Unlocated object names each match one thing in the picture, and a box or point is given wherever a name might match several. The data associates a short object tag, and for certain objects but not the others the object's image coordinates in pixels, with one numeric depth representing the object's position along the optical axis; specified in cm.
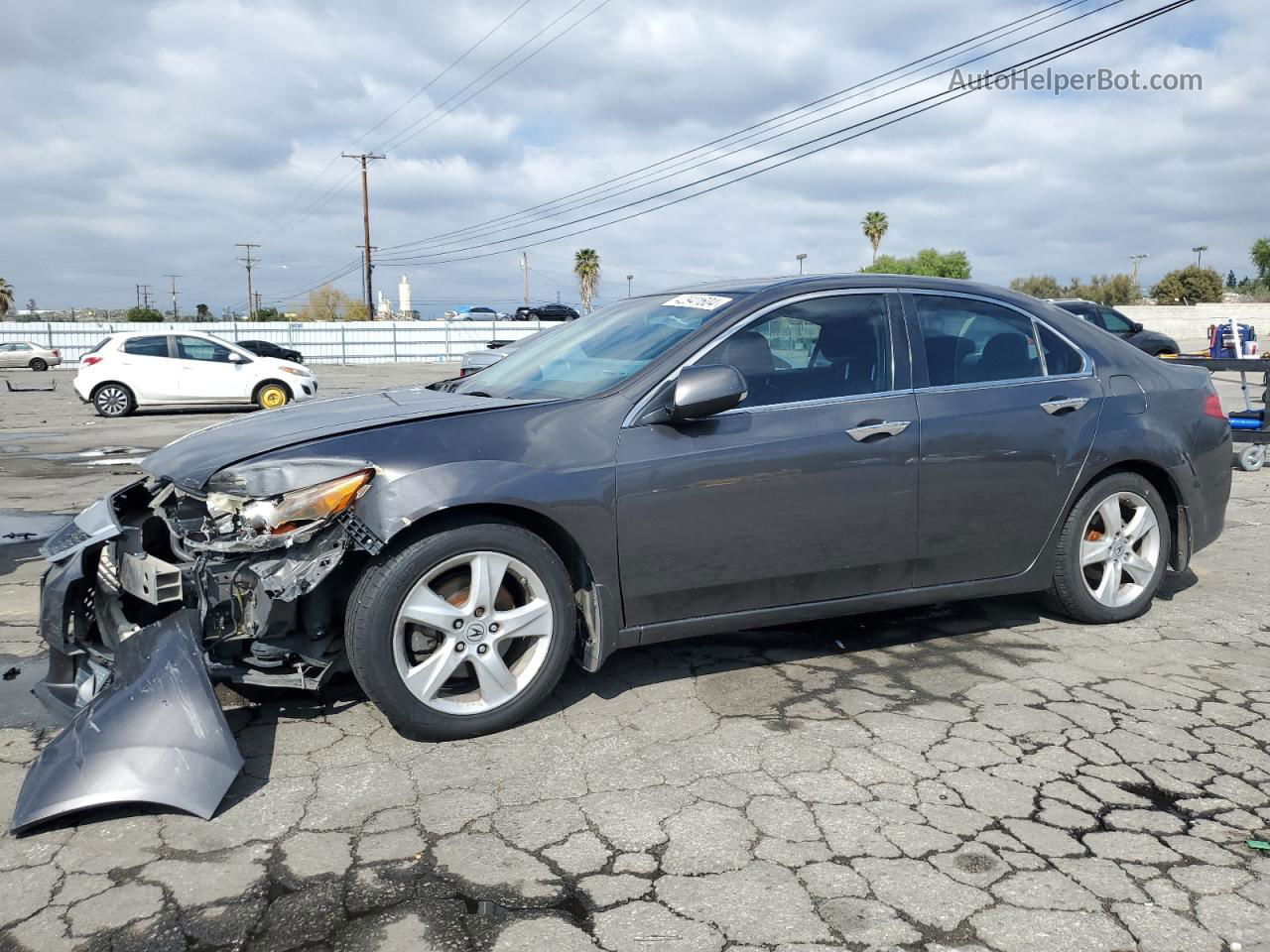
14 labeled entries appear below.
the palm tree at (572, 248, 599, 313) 8119
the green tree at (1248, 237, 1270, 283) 8475
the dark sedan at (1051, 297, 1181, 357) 2051
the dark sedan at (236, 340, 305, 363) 3753
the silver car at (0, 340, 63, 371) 4094
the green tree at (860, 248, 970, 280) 7500
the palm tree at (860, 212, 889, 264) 7244
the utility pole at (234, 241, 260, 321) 9290
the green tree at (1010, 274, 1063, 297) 7181
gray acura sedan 347
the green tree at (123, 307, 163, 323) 8090
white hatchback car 1797
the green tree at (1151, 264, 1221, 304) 7275
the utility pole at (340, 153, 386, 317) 5413
